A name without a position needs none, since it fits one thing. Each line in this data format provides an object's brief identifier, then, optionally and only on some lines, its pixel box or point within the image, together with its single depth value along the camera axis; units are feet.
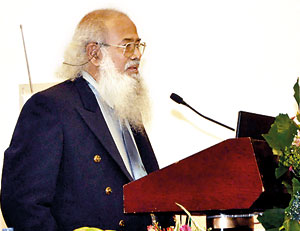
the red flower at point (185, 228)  8.44
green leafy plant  8.47
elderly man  10.49
